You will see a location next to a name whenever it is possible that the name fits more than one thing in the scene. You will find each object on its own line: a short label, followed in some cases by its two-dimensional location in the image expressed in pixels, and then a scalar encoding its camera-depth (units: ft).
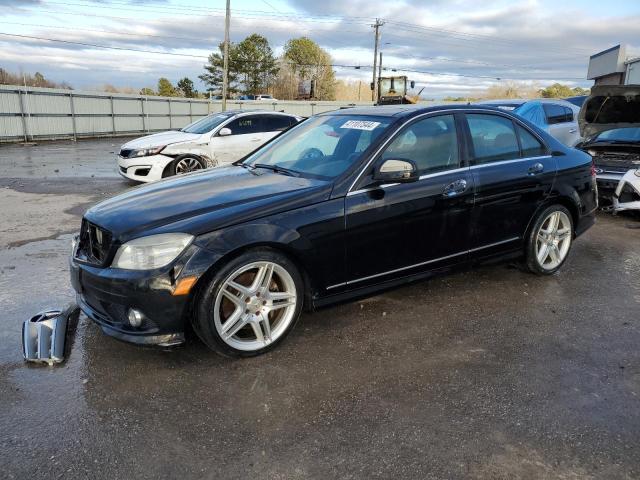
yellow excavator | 118.21
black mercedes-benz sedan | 10.11
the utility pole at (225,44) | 106.01
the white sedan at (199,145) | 32.04
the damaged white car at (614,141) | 24.03
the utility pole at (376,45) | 189.57
